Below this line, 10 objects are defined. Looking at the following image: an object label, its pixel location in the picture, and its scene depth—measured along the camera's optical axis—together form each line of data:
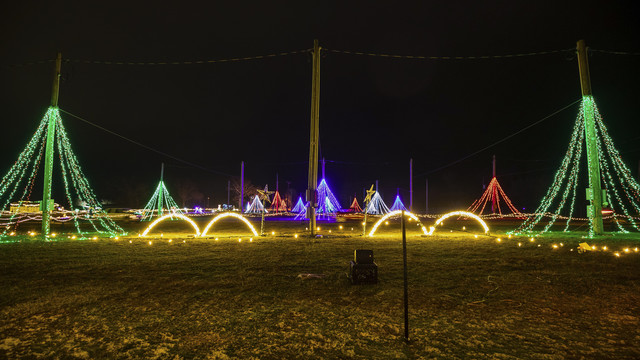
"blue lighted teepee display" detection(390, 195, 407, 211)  42.59
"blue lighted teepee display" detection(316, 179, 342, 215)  30.27
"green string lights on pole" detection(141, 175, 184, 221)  26.51
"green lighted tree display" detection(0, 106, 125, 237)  13.80
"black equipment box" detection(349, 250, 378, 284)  6.46
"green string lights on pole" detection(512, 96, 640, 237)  14.77
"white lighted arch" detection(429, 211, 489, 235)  15.59
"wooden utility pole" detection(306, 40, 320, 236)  15.15
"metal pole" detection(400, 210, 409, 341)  3.98
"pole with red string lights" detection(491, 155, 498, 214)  29.59
